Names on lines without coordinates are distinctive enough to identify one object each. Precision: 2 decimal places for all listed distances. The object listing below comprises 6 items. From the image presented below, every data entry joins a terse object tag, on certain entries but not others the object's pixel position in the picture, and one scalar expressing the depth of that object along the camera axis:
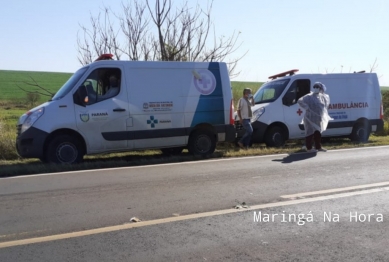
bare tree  17.03
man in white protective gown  12.90
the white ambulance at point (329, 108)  14.39
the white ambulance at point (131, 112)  10.47
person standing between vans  13.60
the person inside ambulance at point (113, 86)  11.14
